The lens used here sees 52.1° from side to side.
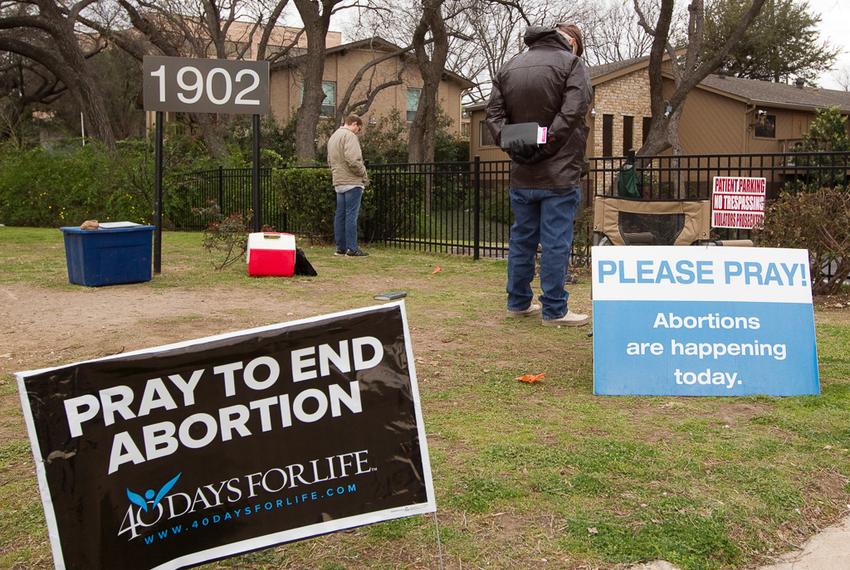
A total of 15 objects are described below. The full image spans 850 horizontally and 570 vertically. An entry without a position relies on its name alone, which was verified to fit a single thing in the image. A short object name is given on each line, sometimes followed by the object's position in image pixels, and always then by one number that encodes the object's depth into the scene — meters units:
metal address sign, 9.51
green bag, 10.33
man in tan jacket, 11.91
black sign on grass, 2.33
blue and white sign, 4.63
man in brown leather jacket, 6.17
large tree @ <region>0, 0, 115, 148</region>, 26.28
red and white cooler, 9.64
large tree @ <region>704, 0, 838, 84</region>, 42.56
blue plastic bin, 8.76
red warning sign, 10.47
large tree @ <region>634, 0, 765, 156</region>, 23.64
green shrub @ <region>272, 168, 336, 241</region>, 13.72
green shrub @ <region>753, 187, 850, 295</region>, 7.82
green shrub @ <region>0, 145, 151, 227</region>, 18.72
